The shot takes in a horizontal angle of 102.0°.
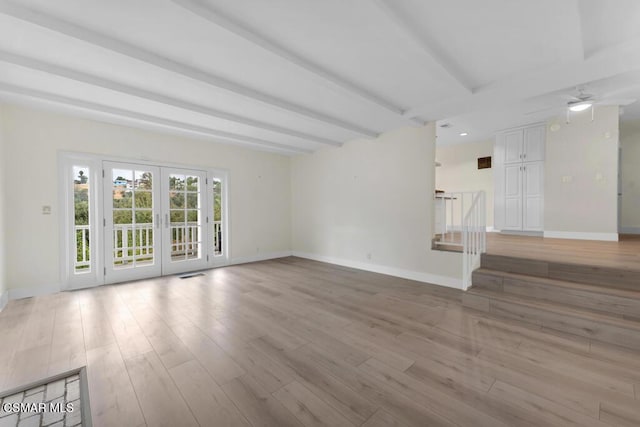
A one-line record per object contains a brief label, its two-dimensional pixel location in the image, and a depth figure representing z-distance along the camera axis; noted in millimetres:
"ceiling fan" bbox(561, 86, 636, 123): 3643
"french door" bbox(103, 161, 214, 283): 4383
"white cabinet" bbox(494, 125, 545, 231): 5520
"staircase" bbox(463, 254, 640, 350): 2396
